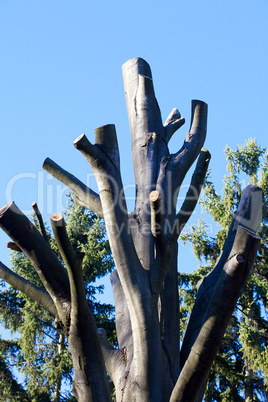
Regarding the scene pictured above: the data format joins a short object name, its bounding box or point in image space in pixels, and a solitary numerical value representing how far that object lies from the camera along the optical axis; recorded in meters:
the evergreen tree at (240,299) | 19.91
